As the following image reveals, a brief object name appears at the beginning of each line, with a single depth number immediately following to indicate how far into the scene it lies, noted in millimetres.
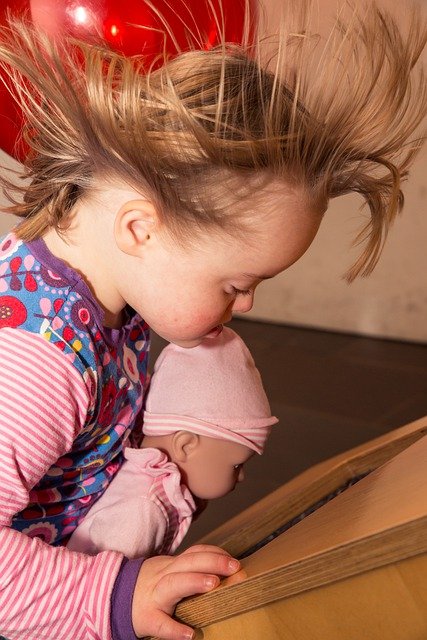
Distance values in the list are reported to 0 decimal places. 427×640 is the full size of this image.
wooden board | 610
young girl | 804
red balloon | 977
